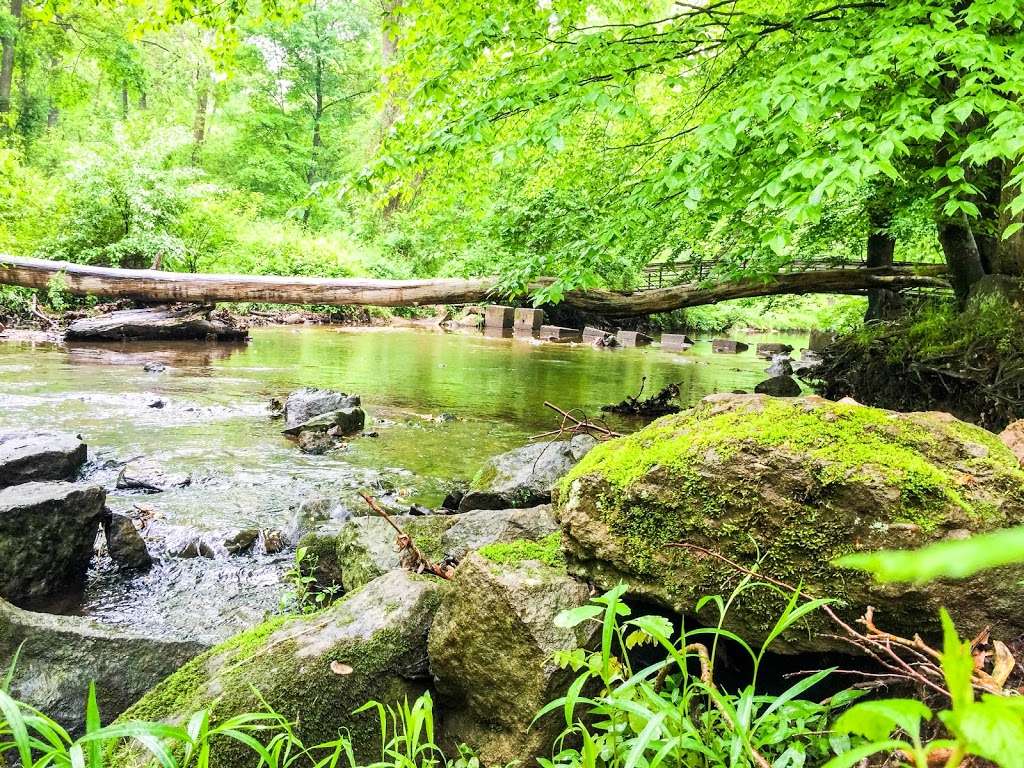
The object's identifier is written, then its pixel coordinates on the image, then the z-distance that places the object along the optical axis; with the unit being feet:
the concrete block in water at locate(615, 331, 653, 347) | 63.00
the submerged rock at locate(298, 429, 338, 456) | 19.16
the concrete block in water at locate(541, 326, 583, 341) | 63.87
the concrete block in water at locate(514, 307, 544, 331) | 68.39
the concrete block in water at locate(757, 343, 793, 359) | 61.41
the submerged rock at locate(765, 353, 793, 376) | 42.74
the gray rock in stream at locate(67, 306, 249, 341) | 38.01
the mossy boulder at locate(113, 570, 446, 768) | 6.57
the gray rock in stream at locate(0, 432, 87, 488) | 14.15
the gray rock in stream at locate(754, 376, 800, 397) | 27.94
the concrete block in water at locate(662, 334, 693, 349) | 63.72
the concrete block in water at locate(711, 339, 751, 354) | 63.17
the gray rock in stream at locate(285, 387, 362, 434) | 21.86
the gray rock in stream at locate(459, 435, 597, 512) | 14.21
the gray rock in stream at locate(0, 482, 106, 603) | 10.32
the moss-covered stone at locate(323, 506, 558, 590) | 10.57
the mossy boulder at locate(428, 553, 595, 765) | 6.39
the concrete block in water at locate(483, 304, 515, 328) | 68.69
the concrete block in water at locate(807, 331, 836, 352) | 64.39
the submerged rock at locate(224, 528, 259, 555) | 12.47
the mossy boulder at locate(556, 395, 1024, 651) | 6.14
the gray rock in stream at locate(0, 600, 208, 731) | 7.45
